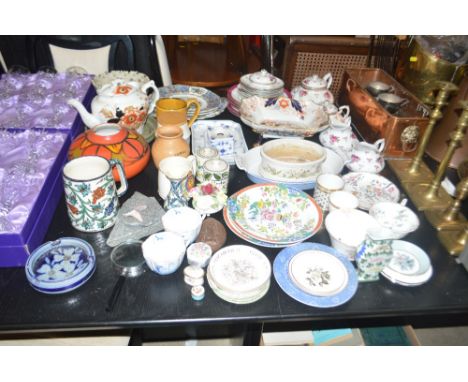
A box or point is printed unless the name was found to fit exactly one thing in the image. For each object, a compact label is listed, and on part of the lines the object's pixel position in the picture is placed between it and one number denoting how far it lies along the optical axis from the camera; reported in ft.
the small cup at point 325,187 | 3.56
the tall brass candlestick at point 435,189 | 3.41
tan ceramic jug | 3.74
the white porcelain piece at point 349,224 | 3.25
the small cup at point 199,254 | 2.89
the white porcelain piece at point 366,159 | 4.09
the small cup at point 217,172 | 3.53
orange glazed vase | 3.50
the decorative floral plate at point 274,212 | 3.35
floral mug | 2.94
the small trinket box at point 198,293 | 2.72
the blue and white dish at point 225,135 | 4.17
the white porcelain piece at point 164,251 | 2.80
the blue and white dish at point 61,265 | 2.65
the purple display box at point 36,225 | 2.76
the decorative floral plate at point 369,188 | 3.78
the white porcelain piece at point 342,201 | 3.43
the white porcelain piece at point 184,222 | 3.04
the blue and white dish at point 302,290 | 2.71
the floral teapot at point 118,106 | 3.98
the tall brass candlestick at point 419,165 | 3.71
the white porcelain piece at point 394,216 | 3.33
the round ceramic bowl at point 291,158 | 3.76
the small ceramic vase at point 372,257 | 2.75
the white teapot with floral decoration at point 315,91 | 5.08
